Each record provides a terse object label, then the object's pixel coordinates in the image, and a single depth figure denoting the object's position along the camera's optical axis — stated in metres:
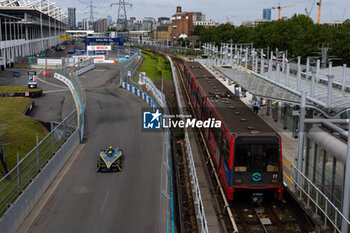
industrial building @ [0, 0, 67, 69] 66.69
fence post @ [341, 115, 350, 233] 10.10
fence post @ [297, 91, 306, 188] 14.15
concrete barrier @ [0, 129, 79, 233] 11.53
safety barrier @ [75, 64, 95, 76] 50.78
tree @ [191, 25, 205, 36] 188.64
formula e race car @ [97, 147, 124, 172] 17.33
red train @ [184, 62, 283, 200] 13.90
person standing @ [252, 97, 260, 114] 28.80
